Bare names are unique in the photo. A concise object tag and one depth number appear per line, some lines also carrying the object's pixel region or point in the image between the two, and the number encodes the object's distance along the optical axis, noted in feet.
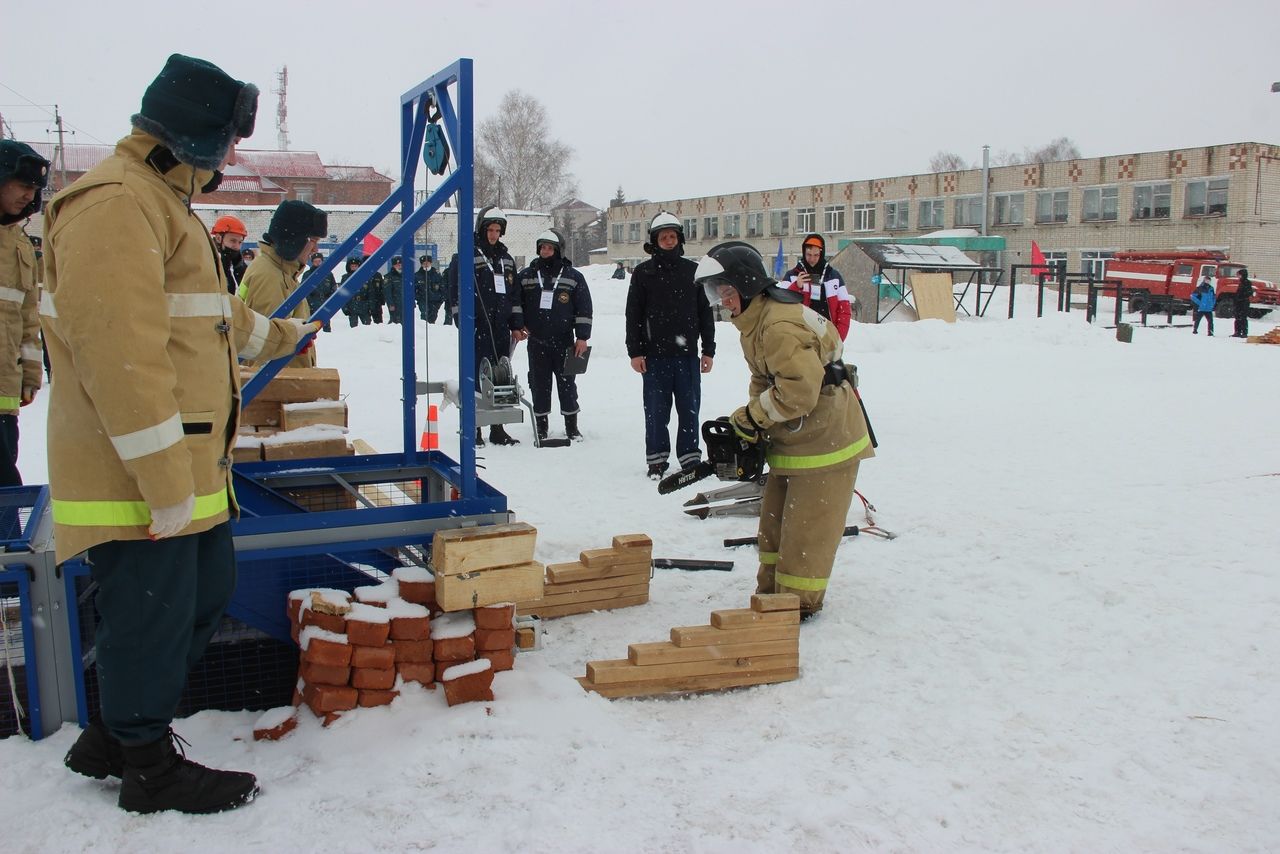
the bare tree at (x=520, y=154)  190.29
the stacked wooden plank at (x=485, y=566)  11.34
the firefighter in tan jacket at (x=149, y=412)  8.07
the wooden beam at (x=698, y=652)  12.14
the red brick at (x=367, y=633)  10.82
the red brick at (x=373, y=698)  10.93
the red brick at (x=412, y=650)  11.18
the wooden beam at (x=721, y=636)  12.39
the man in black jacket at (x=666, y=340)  24.34
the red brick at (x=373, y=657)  10.86
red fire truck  86.38
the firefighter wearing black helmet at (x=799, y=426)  14.48
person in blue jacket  73.20
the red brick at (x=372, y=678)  10.91
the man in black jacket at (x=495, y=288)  28.78
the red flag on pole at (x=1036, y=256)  88.01
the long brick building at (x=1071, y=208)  122.93
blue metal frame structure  12.00
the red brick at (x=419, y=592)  11.62
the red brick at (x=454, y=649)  11.25
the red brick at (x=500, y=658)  11.61
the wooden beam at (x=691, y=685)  12.07
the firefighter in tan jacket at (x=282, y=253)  17.49
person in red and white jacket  26.91
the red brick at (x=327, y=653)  10.66
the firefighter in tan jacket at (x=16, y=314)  14.37
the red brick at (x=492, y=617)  11.55
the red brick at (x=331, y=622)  10.88
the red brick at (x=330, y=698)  10.72
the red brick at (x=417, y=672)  11.22
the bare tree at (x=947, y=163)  313.94
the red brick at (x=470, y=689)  11.08
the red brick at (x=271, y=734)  10.59
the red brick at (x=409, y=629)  11.10
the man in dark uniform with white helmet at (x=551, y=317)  29.32
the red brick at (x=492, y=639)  11.56
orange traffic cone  18.31
